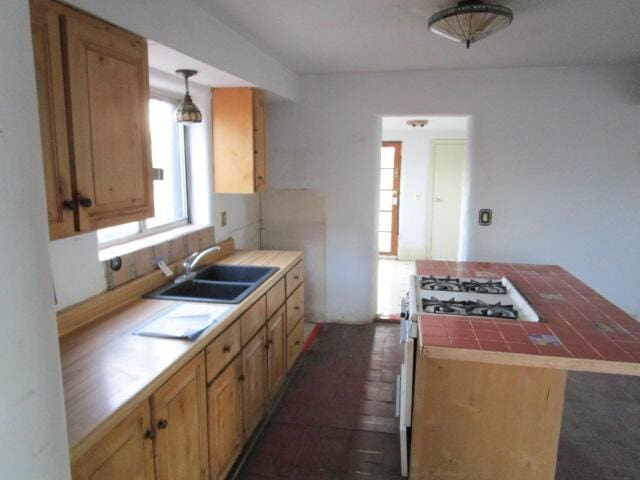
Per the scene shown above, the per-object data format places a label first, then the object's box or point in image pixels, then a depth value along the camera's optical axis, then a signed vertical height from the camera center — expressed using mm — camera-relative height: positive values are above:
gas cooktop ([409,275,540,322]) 2182 -638
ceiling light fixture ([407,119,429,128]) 5613 +670
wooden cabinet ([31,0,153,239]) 1365 +185
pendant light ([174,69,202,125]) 2605 +349
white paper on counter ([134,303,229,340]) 1843 -634
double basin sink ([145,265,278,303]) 2402 -639
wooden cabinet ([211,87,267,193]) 3148 +252
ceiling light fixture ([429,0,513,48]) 2023 +710
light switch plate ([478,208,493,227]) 3889 -338
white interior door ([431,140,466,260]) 6836 -293
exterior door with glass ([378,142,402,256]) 7000 -326
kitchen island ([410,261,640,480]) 1875 -953
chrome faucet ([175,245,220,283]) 2653 -529
